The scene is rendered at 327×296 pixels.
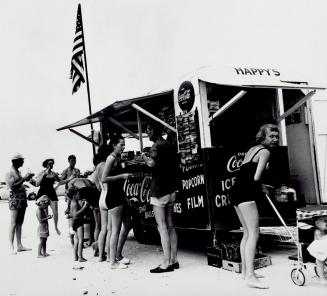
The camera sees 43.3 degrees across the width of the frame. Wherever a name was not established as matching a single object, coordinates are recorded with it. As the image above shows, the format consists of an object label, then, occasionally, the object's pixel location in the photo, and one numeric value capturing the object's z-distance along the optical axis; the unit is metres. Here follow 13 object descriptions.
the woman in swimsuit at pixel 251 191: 4.56
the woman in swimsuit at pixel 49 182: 8.96
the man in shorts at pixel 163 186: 5.67
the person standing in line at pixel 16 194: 8.24
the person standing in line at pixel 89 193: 7.25
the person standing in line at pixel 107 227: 6.42
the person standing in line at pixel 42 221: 7.48
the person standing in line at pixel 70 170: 9.64
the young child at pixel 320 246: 4.43
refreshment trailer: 6.30
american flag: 12.23
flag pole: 11.93
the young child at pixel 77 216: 6.91
